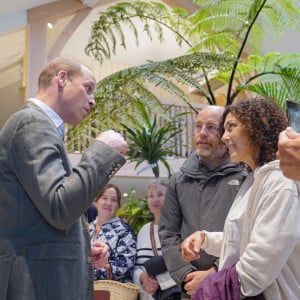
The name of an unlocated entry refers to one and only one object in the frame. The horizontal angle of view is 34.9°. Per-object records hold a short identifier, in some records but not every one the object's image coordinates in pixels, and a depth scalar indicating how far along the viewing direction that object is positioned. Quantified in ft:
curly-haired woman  4.83
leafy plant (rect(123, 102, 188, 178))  14.96
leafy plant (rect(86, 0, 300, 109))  14.40
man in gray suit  4.32
